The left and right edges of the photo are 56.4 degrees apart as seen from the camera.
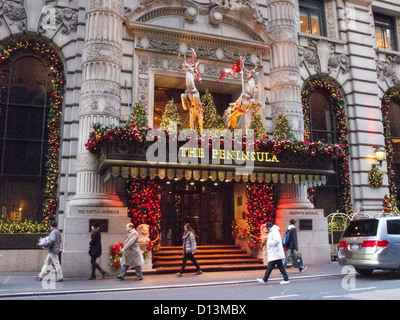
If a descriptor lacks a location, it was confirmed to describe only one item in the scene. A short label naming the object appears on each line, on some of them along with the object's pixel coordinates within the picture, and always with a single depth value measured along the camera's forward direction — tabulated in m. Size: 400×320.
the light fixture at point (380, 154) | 20.25
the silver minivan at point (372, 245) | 11.52
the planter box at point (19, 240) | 13.88
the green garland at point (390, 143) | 21.19
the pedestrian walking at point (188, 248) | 13.09
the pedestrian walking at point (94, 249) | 12.38
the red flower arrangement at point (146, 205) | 14.32
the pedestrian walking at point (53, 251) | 12.19
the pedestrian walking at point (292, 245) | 13.45
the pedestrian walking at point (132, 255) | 12.29
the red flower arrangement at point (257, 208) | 16.14
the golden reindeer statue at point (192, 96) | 15.39
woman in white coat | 10.91
